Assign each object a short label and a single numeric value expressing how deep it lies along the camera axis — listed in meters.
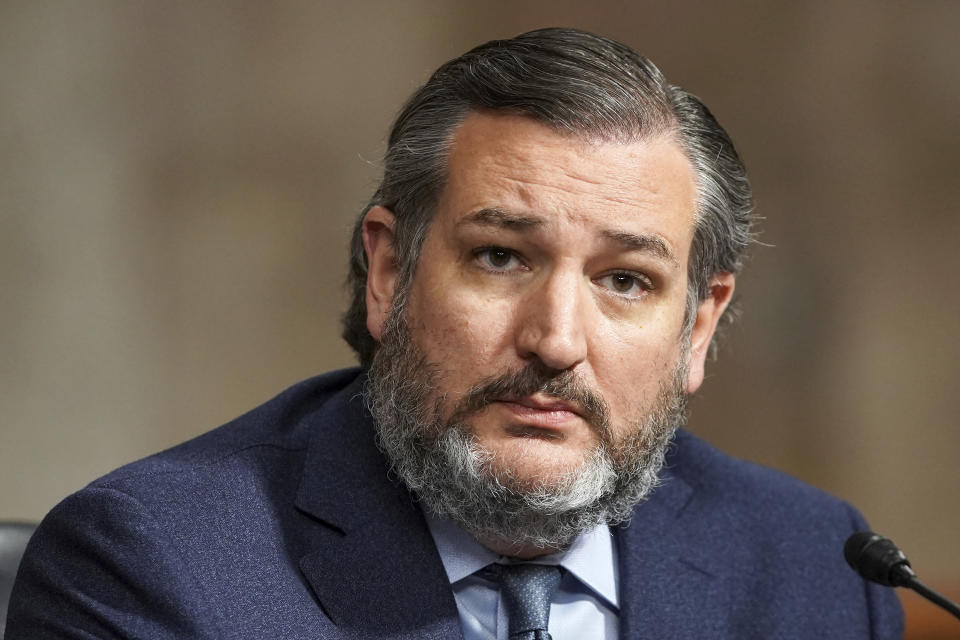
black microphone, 4.76
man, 4.77
